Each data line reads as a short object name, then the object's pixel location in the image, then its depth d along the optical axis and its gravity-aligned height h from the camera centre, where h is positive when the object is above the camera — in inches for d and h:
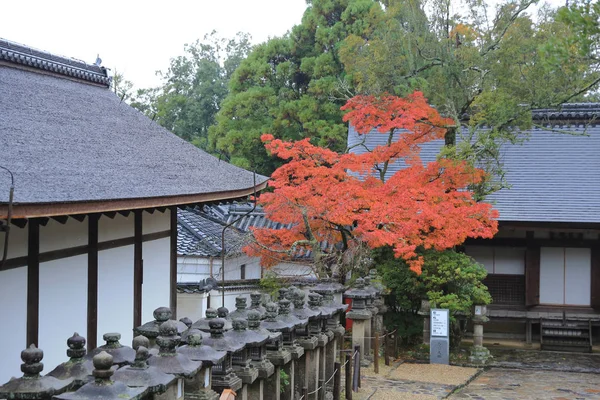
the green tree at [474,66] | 600.1 +136.6
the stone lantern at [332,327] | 394.3 -69.2
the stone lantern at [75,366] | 193.8 -46.2
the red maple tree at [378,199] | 588.4 +9.9
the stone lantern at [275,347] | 289.9 -59.2
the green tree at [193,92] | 1444.4 +258.5
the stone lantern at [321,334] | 363.7 -67.6
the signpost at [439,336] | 609.6 -111.4
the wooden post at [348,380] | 406.0 -100.9
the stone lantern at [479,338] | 629.3 -118.3
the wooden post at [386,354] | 571.8 -121.2
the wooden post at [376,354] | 517.0 -109.4
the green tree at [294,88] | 1024.2 +189.9
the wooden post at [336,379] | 379.9 -95.7
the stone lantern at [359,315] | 524.1 -79.9
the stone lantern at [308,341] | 338.6 -65.2
